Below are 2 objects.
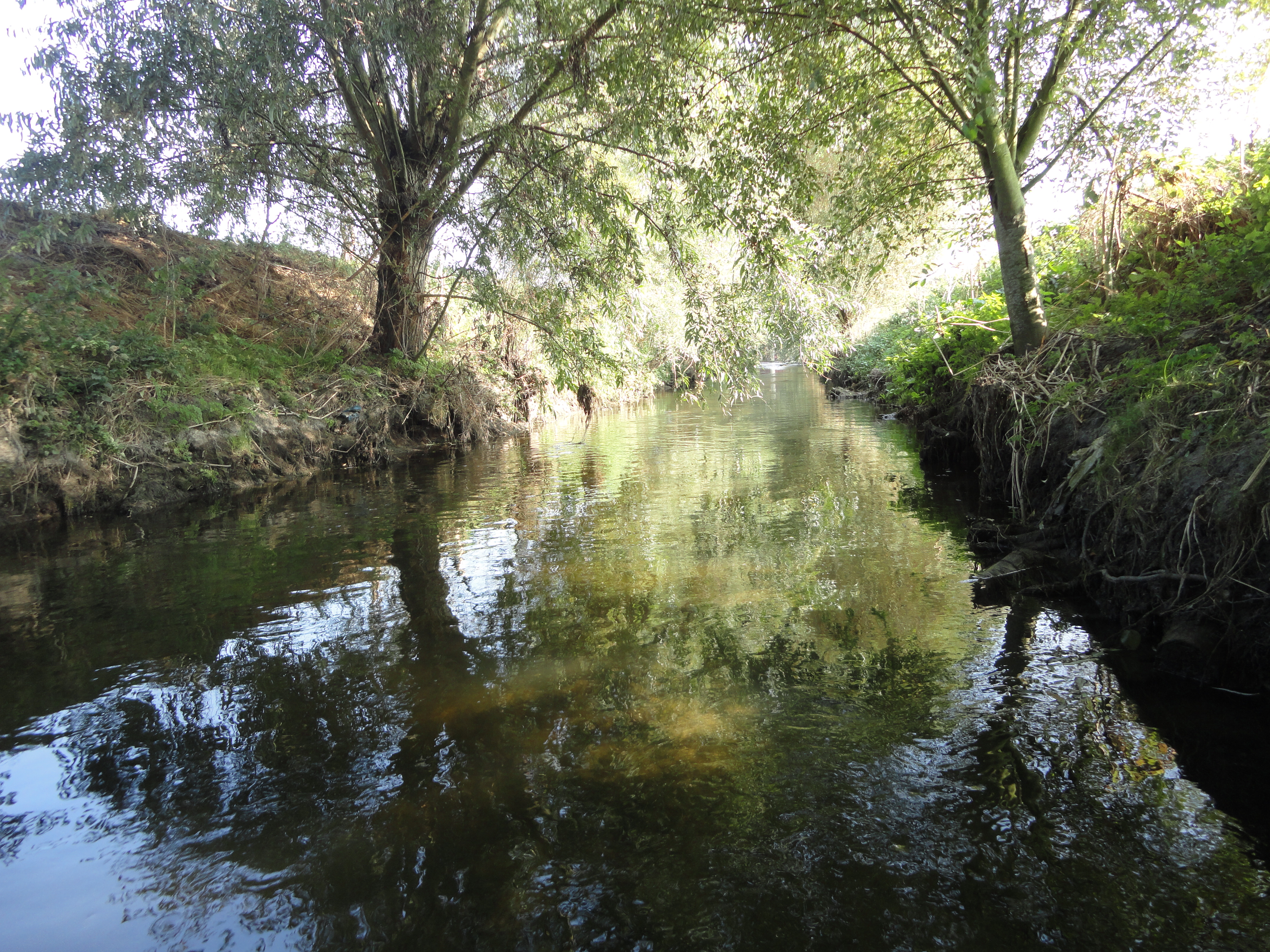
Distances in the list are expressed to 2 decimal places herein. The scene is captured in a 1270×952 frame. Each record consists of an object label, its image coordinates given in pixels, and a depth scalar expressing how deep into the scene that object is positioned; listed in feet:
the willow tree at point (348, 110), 28.53
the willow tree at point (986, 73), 21.63
